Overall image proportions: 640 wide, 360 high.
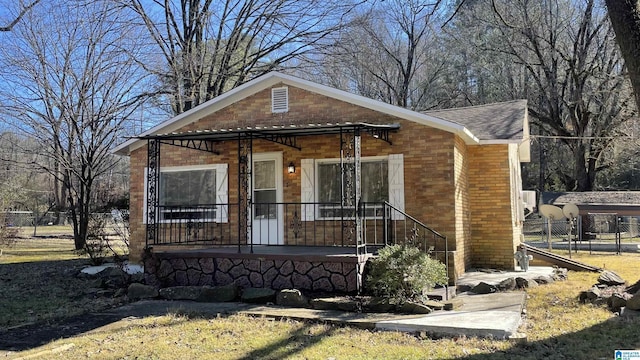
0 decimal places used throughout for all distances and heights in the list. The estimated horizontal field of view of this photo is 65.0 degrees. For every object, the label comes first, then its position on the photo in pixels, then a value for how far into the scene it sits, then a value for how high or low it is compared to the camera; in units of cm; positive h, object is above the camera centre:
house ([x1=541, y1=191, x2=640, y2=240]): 2370 +12
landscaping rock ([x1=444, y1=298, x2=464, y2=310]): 785 -154
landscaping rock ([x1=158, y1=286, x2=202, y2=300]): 919 -148
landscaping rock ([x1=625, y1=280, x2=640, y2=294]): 821 -138
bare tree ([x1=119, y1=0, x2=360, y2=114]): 1994 +706
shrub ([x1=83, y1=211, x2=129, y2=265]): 1412 -54
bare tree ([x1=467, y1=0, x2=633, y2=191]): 2498 +740
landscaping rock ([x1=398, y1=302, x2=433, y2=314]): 756 -151
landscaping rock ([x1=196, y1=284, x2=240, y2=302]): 897 -147
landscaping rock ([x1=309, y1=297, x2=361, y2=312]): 794 -151
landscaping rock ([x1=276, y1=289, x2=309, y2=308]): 842 -149
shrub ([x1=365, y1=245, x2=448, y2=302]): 781 -103
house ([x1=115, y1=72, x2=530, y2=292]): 991 +60
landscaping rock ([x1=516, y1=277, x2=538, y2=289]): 994 -151
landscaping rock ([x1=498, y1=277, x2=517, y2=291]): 955 -148
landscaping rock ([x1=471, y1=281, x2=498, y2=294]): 934 -151
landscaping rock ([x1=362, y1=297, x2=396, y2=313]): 776 -149
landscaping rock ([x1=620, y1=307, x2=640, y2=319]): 720 -157
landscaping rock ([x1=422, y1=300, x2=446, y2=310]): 778 -150
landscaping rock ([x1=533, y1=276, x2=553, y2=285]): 1037 -152
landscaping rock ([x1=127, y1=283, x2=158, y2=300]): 947 -149
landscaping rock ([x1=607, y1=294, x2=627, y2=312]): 775 -150
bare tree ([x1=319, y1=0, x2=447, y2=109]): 2742 +852
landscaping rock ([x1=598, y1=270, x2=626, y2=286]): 956 -143
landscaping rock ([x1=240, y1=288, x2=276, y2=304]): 870 -147
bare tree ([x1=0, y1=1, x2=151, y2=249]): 1861 +425
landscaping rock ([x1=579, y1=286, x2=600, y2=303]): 847 -152
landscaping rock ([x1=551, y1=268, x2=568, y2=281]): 1101 -153
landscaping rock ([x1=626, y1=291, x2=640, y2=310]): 733 -143
